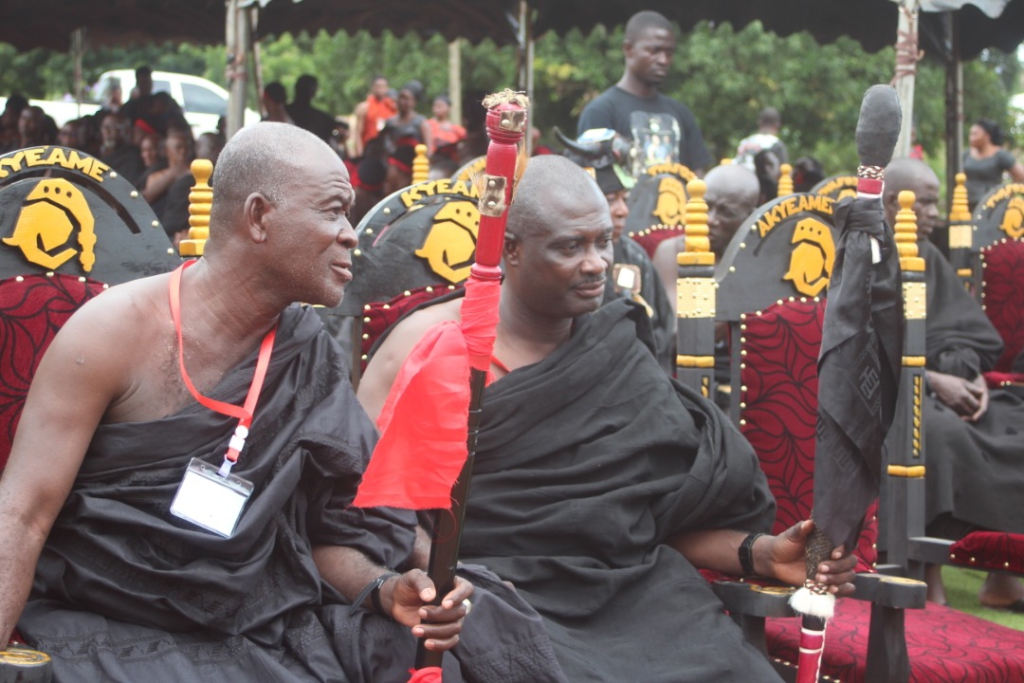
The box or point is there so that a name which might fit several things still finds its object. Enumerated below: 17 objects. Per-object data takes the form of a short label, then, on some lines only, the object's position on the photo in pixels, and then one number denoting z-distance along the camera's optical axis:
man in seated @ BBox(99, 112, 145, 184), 9.95
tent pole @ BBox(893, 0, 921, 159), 7.37
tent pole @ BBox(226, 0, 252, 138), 7.68
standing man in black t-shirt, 7.58
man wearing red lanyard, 2.12
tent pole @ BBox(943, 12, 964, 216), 9.17
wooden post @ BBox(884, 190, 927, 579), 3.74
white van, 18.73
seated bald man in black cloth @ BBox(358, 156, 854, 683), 2.89
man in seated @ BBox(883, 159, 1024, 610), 5.28
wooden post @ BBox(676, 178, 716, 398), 3.59
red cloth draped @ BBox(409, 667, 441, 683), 2.12
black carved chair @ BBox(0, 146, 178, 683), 2.58
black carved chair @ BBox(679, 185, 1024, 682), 3.65
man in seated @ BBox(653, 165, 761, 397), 5.37
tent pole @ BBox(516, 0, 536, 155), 9.66
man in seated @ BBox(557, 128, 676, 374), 4.80
